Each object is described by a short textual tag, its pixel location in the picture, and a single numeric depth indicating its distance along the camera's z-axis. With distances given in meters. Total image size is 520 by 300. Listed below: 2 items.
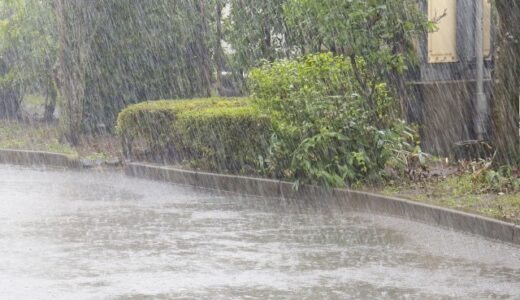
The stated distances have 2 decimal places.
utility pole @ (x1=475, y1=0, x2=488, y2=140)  18.30
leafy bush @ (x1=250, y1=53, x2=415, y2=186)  15.05
